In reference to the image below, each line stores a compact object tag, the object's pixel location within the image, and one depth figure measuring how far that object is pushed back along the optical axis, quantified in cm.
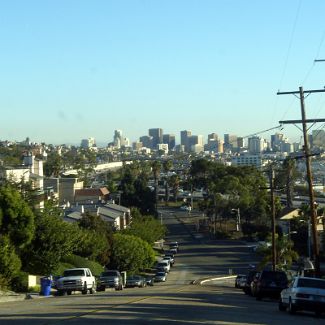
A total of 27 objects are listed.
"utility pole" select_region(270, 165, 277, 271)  5970
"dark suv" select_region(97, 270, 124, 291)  5178
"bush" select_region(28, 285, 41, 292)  4681
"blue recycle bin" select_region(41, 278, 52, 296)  4284
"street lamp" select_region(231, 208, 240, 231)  11578
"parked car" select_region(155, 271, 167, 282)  7389
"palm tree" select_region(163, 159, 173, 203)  17988
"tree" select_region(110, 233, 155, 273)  7394
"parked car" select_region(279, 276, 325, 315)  2694
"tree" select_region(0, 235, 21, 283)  4341
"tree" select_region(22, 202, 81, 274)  5103
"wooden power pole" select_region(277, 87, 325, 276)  4066
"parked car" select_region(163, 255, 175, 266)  9227
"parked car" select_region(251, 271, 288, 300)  3853
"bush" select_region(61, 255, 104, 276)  6134
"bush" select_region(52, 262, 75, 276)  5497
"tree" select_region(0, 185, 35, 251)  4678
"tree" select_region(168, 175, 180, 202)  17588
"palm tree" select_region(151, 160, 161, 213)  17278
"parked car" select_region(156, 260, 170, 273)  8106
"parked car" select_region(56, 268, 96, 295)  4259
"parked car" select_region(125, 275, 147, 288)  5989
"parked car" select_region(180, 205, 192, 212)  16334
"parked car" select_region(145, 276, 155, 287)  6714
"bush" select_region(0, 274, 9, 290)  4312
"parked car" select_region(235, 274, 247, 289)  5821
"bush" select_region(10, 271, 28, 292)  4578
